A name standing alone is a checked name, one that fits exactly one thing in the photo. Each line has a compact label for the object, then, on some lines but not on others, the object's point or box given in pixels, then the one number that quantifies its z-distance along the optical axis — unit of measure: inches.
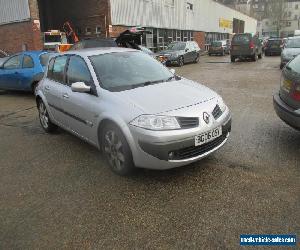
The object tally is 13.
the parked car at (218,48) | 1188.4
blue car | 378.0
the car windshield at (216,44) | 1186.9
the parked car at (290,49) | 564.1
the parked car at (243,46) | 829.8
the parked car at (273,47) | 1068.5
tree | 3359.3
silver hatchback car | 141.9
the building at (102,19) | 732.0
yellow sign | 1765.0
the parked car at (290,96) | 176.6
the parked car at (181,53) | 769.6
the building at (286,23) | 3449.8
